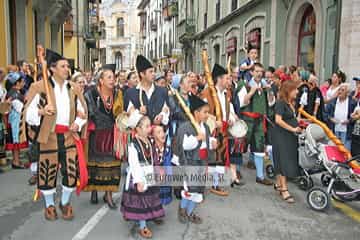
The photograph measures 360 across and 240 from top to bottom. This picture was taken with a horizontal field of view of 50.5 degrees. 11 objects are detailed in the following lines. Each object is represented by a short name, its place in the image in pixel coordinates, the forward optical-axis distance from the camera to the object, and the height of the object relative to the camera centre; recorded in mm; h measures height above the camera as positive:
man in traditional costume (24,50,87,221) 4234 -405
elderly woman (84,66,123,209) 4801 -596
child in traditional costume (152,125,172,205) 4062 -716
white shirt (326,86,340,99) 7556 +55
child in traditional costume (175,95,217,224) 4223 -586
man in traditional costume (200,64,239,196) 5371 -289
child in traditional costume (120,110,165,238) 3869 -887
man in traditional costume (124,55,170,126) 4598 -45
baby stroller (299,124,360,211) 4754 -957
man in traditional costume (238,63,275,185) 6102 -361
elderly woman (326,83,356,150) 7094 -360
